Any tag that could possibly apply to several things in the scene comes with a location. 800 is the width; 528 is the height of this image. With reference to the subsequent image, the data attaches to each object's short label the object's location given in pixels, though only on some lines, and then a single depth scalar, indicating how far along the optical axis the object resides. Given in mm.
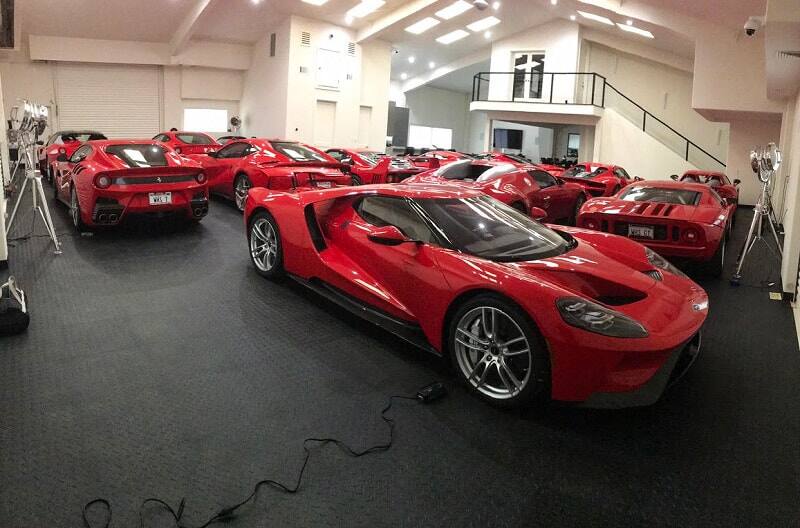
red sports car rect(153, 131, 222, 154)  11944
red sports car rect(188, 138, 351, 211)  8203
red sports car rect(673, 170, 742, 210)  12962
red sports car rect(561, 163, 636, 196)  12695
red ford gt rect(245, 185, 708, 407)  2871
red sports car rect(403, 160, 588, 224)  8508
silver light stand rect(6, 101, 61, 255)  5980
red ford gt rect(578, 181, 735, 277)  6066
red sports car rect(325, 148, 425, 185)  10727
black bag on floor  3904
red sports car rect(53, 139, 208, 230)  6648
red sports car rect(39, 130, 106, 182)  11692
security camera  10188
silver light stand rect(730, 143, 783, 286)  6277
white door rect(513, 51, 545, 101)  22109
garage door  18578
